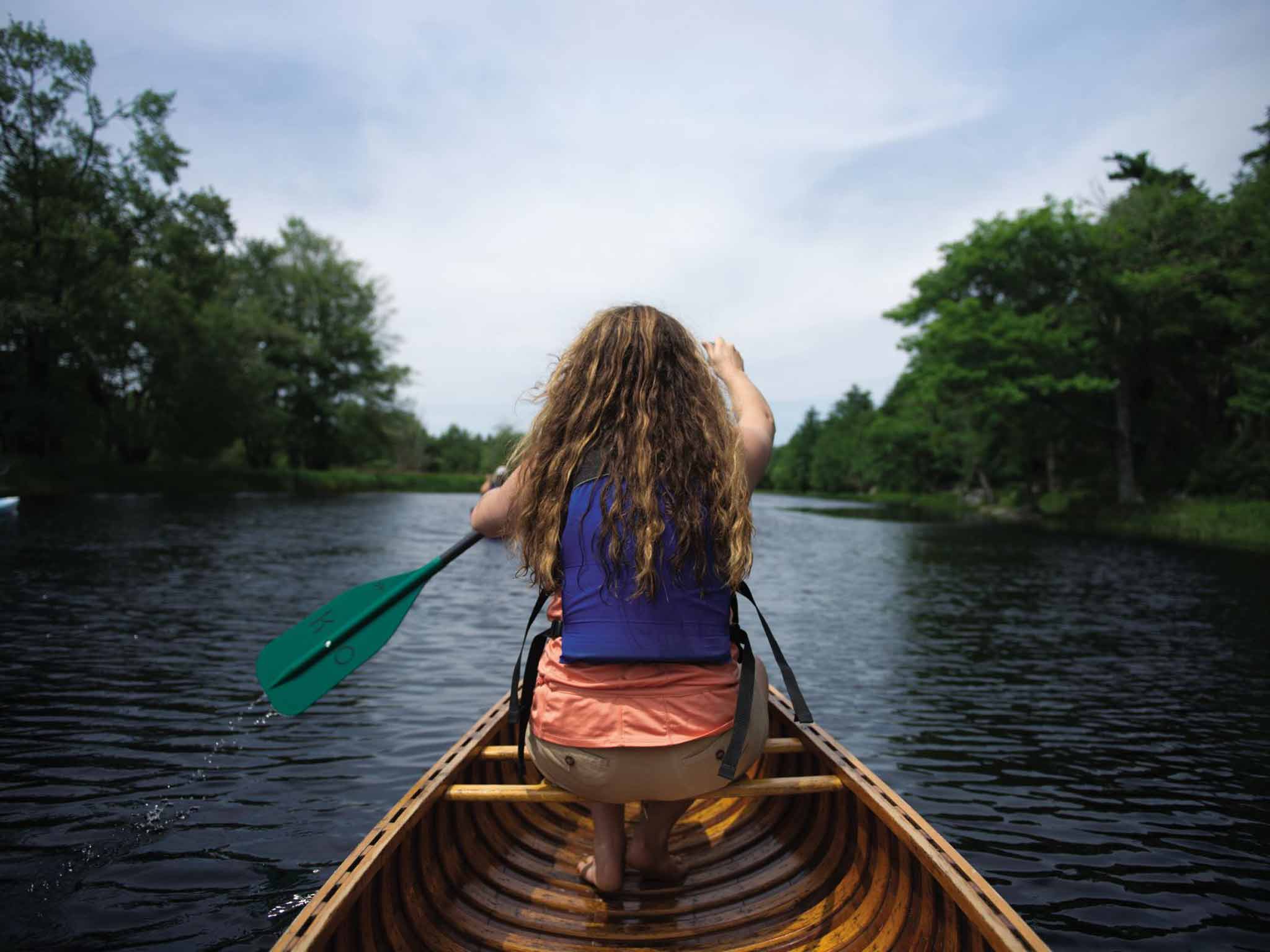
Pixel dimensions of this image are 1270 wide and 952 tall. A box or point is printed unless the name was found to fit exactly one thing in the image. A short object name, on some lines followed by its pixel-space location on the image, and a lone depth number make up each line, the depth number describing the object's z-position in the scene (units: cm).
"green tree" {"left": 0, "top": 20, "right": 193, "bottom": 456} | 2834
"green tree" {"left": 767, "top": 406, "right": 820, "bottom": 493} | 11831
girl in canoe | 226
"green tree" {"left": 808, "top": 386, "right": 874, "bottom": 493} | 9228
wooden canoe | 232
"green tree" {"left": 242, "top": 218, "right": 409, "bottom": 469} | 4959
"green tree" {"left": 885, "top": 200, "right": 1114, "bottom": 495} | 3095
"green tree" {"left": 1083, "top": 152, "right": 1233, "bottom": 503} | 3041
